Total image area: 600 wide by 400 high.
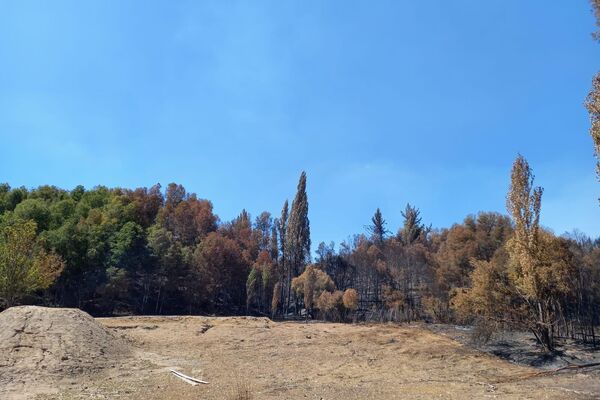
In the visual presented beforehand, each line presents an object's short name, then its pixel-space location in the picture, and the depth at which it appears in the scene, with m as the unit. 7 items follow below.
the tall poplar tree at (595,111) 11.99
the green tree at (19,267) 29.06
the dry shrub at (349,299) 50.09
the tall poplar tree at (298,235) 64.00
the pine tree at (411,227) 85.75
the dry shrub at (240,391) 13.53
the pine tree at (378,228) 89.50
